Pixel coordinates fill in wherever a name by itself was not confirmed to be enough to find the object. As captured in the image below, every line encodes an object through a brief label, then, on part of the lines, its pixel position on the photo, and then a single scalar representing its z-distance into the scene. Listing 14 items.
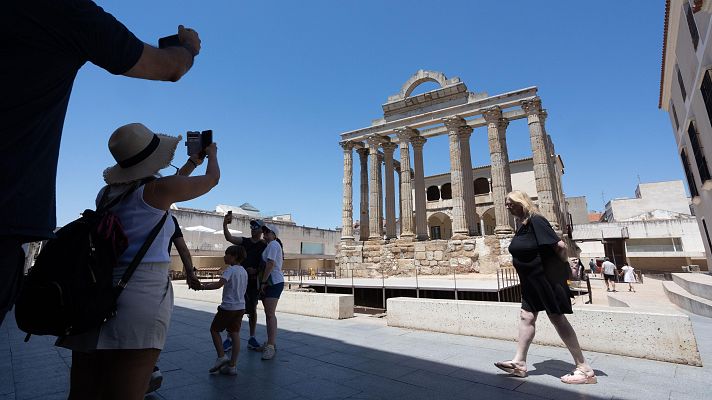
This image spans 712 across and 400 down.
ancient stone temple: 18.52
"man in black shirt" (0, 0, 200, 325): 1.03
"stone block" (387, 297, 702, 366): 3.77
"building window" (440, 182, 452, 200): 37.41
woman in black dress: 3.29
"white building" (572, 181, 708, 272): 34.34
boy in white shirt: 3.71
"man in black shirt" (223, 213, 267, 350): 4.84
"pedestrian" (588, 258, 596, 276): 28.63
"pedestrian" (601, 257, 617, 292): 14.79
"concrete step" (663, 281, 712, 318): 7.25
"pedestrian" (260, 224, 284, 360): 4.49
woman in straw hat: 1.43
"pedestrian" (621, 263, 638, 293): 14.72
